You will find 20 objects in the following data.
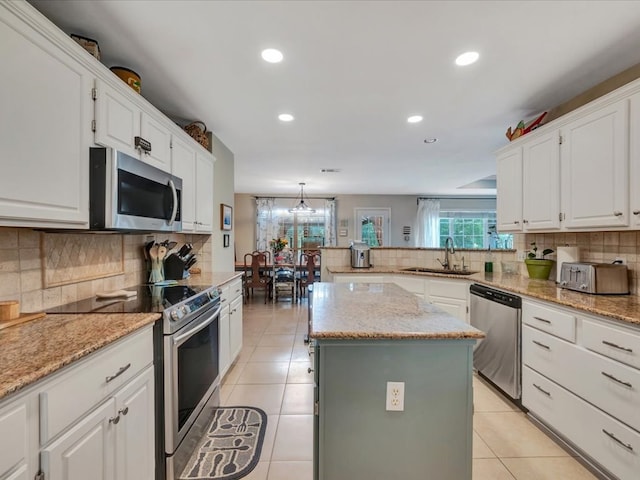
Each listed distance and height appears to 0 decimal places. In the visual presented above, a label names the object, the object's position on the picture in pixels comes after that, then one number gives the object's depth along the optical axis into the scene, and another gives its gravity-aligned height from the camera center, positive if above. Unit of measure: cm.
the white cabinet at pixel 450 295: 317 -58
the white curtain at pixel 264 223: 805 +44
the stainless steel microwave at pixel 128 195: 150 +25
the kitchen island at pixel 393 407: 130 -70
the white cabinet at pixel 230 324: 256 -76
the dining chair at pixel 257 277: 604 -74
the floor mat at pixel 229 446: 173 -128
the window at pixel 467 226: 825 +38
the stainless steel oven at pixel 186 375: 159 -79
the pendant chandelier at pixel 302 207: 681 +75
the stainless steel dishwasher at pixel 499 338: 234 -78
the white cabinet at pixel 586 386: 152 -83
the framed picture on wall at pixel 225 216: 355 +28
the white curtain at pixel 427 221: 809 +50
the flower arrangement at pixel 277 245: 642 -11
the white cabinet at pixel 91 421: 84 -60
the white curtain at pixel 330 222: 816 +47
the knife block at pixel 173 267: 265 -23
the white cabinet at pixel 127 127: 156 +66
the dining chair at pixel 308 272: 632 -67
